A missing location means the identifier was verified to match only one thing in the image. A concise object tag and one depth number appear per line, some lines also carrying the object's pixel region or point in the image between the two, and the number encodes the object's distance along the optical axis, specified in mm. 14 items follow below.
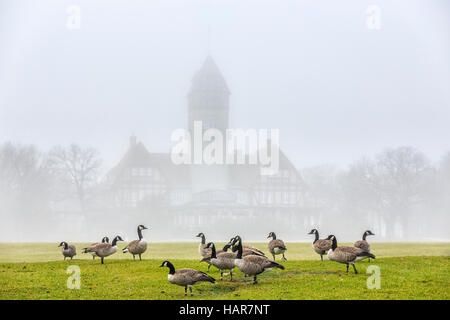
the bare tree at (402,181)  93625
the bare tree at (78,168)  94250
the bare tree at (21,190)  86938
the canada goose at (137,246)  27922
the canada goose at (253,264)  20016
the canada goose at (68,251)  29016
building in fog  93812
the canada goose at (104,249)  26469
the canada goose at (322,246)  26250
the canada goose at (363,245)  26164
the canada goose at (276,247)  25484
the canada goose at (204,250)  24139
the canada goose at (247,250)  21634
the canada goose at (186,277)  18672
